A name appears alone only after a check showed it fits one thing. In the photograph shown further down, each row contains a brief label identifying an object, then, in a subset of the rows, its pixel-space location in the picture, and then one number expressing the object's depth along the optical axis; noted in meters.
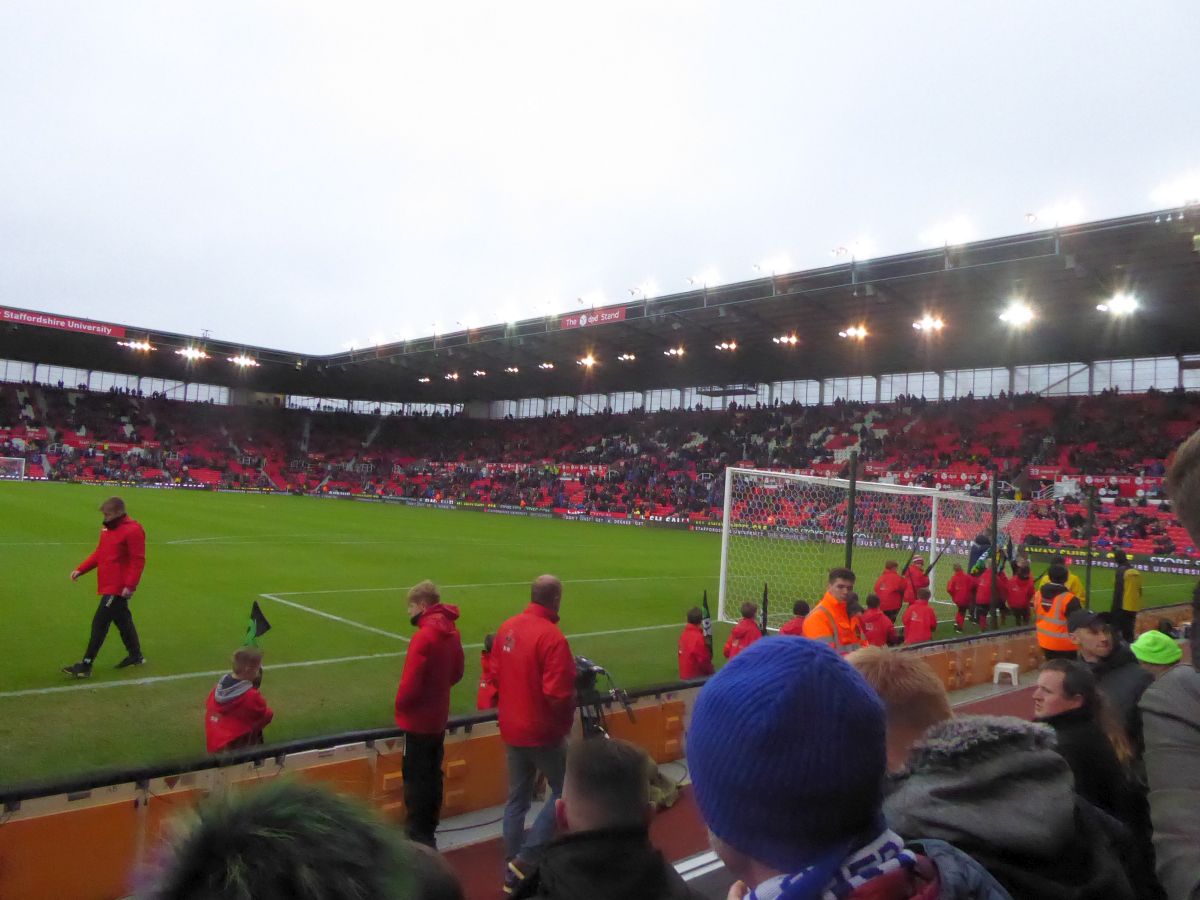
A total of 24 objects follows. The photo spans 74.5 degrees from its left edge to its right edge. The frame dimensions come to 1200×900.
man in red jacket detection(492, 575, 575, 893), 4.91
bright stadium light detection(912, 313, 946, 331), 31.59
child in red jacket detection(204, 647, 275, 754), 5.61
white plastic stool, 10.70
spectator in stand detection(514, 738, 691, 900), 2.01
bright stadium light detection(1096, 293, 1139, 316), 27.66
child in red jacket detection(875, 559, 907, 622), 12.96
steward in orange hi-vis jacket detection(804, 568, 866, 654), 6.53
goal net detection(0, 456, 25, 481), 45.07
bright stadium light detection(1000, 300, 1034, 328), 29.34
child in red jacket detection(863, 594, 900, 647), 9.14
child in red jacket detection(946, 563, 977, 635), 14.66
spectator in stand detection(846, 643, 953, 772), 2.21
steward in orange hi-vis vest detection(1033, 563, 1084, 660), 8.63
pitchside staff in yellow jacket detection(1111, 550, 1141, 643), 11.38
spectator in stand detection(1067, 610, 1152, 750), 4.29
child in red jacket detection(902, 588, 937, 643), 10.76
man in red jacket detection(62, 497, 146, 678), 8.72
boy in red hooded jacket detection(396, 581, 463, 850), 5.29
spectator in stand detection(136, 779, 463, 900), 0.99
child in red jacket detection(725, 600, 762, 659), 8.40
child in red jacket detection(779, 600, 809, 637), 7.89
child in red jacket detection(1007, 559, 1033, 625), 14.59
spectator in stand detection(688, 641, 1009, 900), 1.12
